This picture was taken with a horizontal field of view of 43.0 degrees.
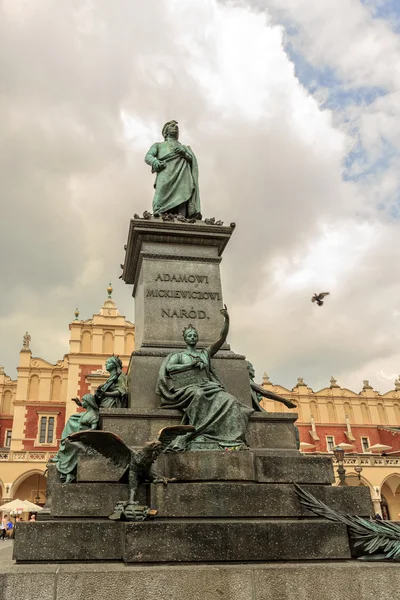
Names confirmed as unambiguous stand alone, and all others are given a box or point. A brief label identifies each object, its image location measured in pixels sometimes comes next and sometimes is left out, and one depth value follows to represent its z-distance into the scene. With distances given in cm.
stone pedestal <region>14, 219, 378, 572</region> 416
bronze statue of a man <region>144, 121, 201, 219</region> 812
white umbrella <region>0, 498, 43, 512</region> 2272
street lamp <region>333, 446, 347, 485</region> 1644
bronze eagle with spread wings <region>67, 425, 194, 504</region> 454
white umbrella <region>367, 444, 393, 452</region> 3572
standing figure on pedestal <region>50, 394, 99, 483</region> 533
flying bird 1467
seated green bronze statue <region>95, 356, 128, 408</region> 612
